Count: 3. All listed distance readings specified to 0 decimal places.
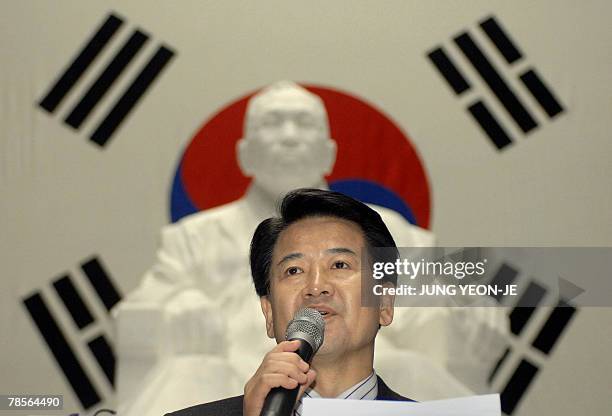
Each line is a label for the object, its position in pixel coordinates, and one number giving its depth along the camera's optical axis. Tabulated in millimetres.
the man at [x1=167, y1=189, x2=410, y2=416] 4965
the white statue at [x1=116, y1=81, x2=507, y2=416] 6138
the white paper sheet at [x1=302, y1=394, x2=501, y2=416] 4774
